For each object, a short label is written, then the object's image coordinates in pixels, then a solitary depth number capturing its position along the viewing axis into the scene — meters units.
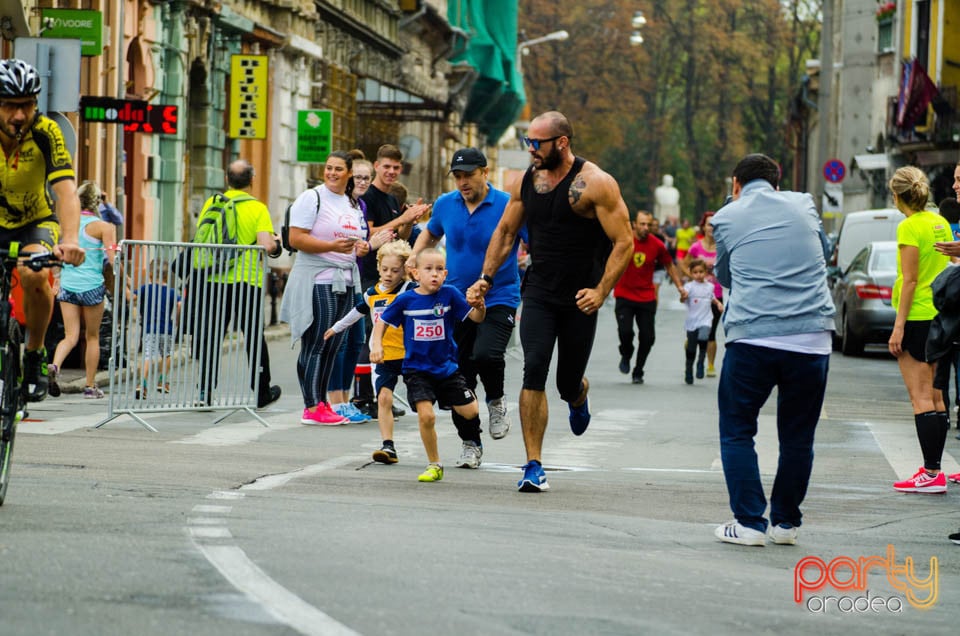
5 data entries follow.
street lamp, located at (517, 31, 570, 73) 71.94
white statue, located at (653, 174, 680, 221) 85.62
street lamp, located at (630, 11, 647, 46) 79.00
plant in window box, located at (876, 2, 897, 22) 55.09
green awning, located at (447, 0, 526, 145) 64.62
